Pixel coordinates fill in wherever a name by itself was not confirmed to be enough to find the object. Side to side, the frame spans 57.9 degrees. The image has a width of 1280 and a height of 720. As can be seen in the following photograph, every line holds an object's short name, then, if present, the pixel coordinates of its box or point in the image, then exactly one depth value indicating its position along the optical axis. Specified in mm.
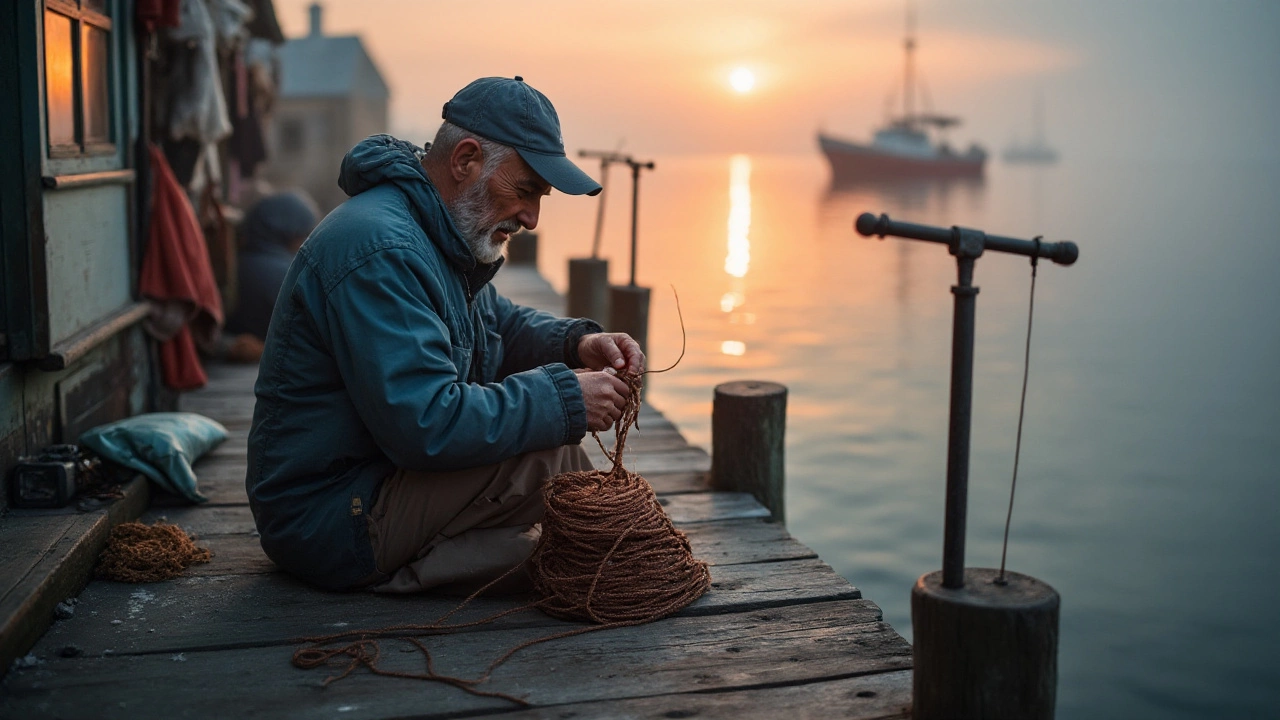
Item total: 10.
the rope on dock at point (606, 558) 2975
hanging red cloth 5273
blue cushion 3914
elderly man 2777
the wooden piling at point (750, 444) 4324
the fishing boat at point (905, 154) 83875
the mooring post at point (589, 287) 8156
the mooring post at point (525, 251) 12789
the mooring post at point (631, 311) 6848
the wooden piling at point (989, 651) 2273
